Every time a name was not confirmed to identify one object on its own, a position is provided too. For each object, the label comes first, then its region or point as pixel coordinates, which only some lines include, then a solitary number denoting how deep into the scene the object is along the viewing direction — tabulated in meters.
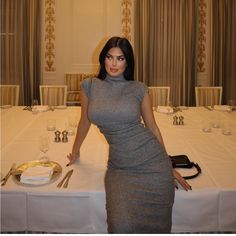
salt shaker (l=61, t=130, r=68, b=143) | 2.72
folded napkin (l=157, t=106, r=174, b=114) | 3.91
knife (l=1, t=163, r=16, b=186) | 1.87
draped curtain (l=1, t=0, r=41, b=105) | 6.57
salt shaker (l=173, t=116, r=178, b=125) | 3.37
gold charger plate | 1.91
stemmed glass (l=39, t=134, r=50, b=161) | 2.39
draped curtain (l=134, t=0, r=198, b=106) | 6.67
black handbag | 2.11
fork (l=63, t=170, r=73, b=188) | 1.83
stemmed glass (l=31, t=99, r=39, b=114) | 3.94
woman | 1.68
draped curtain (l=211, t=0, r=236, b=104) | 6.68
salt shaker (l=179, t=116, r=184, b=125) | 3.36
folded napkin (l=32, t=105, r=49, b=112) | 4.02
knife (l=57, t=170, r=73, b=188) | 1.84
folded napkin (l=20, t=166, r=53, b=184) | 1.85
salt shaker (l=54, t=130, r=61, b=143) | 2.73
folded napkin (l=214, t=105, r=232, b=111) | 4.07
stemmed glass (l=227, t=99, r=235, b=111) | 4.13
